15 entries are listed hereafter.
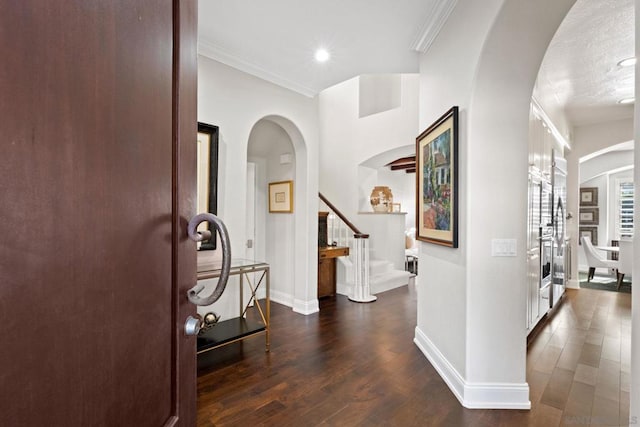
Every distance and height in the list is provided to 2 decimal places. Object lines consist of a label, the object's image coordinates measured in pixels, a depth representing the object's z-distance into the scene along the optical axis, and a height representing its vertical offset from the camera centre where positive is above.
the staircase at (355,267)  4.60 -0.85
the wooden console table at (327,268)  4.58 -0.83
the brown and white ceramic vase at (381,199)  5.60 +0.25
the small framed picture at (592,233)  7.54 -0.46
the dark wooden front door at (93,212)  0.37 +0.00
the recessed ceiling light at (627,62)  3.22 +1.59
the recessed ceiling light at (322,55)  3.02 +1.55
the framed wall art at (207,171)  2.81 +0.38
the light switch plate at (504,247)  2.07 -0.22
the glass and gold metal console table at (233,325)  2.49 -1.03
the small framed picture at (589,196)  7.64 +0.44
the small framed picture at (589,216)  7.58 -0.05
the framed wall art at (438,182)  2.23 +0.26
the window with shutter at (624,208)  7.18 +0.14
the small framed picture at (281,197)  4.11 +0.22
